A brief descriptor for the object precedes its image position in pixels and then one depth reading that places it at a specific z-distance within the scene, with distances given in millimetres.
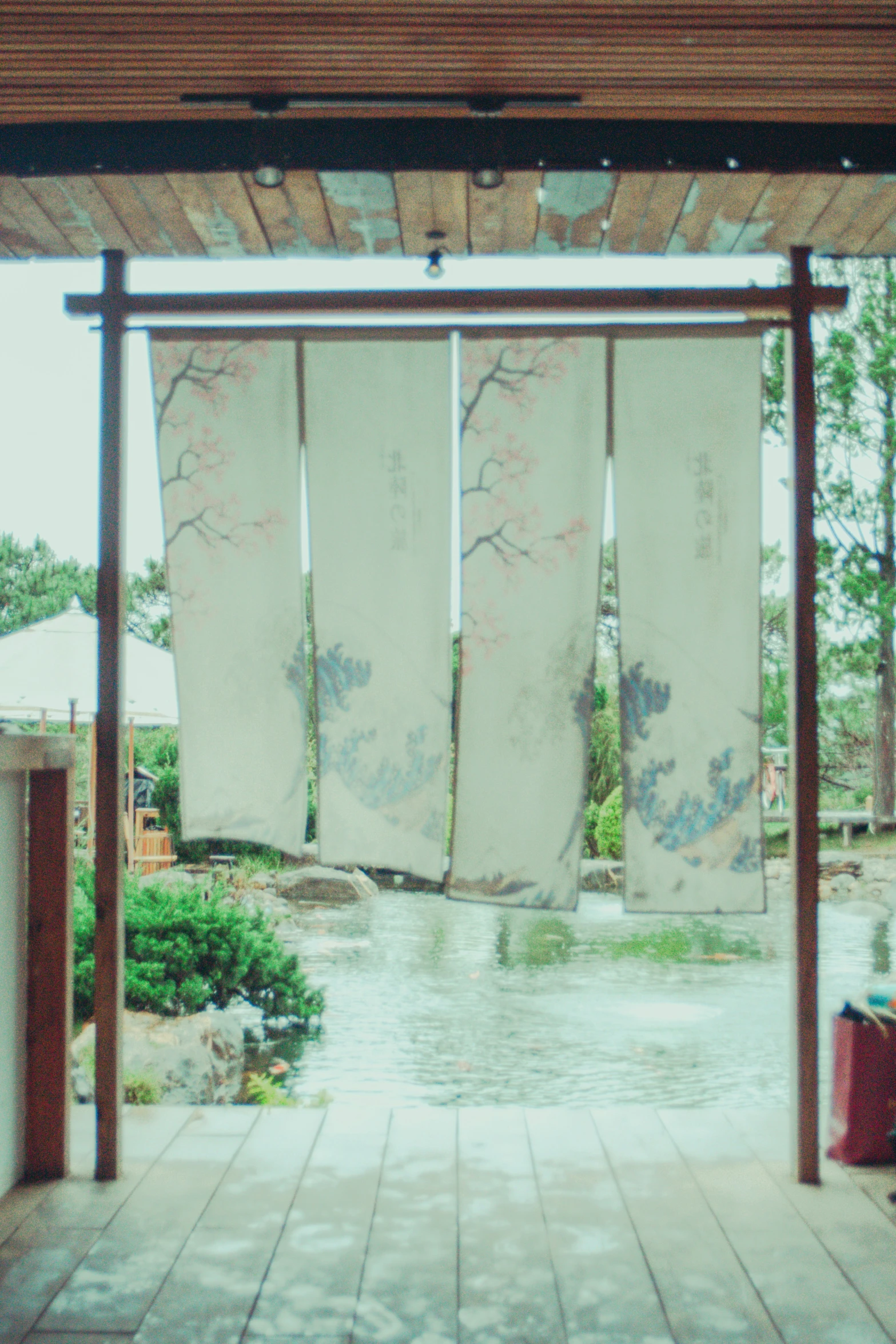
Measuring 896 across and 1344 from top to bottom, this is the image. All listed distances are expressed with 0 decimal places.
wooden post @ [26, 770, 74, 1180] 2668
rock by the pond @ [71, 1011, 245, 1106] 4109
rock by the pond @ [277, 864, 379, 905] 9930
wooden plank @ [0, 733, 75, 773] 2469
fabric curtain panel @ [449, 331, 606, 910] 2805
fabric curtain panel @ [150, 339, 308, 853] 2869
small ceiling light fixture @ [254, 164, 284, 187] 2594
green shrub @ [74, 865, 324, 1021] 4492
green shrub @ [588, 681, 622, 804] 11234
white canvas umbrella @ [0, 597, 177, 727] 6863
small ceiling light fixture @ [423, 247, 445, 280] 2963
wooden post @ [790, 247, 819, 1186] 2719
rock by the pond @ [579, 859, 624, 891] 10156
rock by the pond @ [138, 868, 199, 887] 7212
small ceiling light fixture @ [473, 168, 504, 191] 2607
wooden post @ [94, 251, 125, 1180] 2727
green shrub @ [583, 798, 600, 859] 10930
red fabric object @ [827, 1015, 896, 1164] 2748
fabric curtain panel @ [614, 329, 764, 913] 2809
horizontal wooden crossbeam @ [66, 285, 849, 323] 2812
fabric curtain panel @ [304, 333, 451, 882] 2830
